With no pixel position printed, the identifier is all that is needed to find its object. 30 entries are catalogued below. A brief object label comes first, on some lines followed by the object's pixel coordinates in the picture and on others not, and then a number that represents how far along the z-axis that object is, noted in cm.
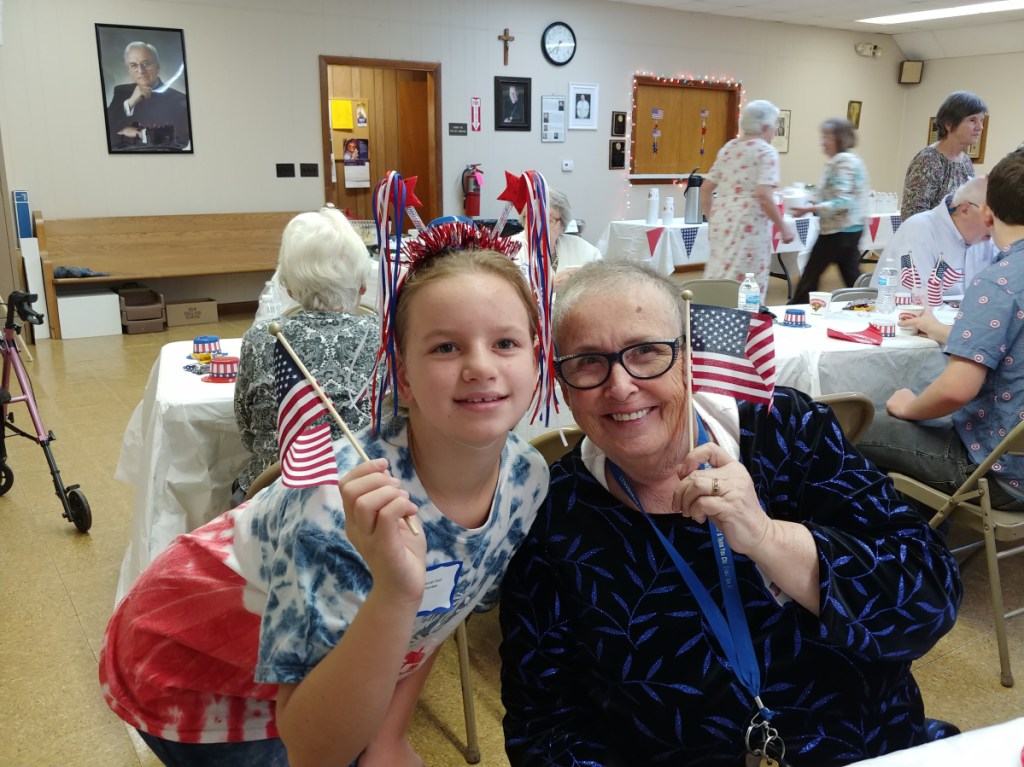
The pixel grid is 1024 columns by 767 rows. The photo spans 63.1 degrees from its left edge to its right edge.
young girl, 92
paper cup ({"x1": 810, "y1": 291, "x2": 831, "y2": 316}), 377
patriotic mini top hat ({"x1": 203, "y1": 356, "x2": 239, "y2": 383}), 273
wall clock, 950
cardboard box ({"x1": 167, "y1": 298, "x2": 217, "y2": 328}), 754
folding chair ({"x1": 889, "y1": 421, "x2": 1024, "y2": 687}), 234
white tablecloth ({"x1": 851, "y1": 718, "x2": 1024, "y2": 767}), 89
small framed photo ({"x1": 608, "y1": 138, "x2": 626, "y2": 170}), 1034
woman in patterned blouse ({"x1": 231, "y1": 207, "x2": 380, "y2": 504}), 221
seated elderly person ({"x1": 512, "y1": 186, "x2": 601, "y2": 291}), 418
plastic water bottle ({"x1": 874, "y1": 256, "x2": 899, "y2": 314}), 358
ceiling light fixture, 1020
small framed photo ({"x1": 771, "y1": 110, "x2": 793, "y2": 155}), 1164
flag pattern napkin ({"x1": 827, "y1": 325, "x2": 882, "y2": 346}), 318
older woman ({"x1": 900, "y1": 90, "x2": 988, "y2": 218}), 472
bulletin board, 1056
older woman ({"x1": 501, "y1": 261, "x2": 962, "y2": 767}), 114
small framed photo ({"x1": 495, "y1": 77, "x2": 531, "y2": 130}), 932
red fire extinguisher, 913
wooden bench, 712
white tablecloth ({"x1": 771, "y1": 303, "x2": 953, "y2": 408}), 308
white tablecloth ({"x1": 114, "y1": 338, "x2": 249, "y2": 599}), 253
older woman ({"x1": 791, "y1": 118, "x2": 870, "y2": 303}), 526
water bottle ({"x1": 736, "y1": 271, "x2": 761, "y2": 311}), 350
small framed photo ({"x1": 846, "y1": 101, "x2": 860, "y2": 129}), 1243
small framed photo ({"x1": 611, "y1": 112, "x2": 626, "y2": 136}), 1026
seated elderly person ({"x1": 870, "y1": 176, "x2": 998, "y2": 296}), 388
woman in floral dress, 471
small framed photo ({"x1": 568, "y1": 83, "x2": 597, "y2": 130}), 988
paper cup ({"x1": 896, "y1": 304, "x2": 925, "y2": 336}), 332
